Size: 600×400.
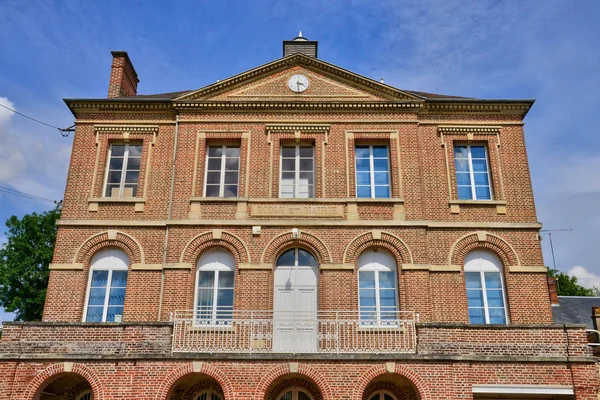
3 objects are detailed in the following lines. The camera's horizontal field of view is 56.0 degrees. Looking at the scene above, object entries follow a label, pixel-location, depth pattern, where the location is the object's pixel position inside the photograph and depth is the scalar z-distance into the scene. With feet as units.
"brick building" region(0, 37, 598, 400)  45.03
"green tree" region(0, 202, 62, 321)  98.53
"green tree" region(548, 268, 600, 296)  127.65
